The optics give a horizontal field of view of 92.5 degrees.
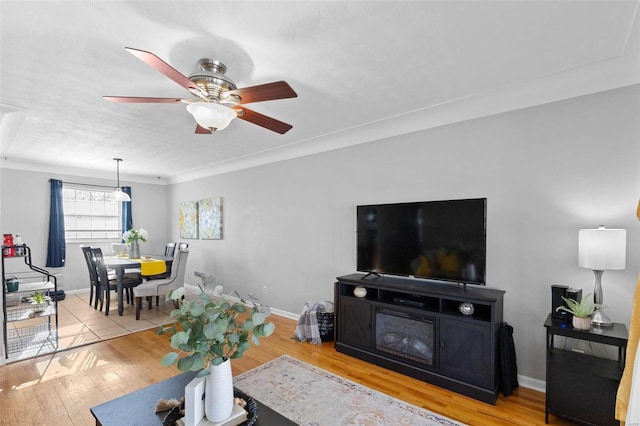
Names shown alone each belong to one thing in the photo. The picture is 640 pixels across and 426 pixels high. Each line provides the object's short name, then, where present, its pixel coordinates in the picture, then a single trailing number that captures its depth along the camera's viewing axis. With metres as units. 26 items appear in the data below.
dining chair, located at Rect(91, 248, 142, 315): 4.64
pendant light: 5.32
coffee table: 1.45
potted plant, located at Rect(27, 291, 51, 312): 3.51
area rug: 2.21
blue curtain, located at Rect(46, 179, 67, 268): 5.71
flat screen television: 2.68
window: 6.11
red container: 3.30
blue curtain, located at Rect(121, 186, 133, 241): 6.70
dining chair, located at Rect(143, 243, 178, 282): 5.27
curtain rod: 6.06
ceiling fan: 1.96
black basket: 3.64
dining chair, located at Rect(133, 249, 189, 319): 4.54
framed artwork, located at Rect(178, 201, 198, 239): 6.42
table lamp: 2.06
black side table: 1.96
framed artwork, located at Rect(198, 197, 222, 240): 5.84
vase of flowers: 5.23
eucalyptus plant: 1.31
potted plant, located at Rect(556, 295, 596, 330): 2.08
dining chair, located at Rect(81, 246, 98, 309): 4.95
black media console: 2.46
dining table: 4.57
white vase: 1.38
